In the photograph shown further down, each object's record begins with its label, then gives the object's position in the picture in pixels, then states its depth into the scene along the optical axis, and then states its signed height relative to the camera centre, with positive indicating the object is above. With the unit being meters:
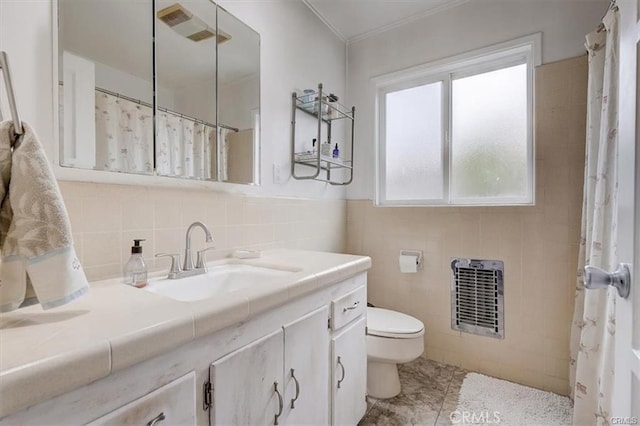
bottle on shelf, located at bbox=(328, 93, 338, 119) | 2.09 +0.75
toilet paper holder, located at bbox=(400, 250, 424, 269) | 2.16 -0.33
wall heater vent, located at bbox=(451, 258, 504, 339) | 1.94 -0.59
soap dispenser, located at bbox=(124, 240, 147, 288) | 1.01 -0.20
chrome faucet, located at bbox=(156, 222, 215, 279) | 1.15 -0.22
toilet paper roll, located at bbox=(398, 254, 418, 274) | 2.13 -0.39
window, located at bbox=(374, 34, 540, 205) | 1.94 +0.58
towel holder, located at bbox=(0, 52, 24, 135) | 0.56 +0.22
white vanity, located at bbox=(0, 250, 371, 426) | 0.48 -0.32
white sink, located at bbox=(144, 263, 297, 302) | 1.08 -0.29
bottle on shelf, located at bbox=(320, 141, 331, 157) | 2.02 +0.41
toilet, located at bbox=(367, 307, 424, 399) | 1.65 -0.78
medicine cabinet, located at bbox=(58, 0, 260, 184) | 0.99 +0.49
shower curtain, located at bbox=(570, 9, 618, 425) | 1.25 -0.05
